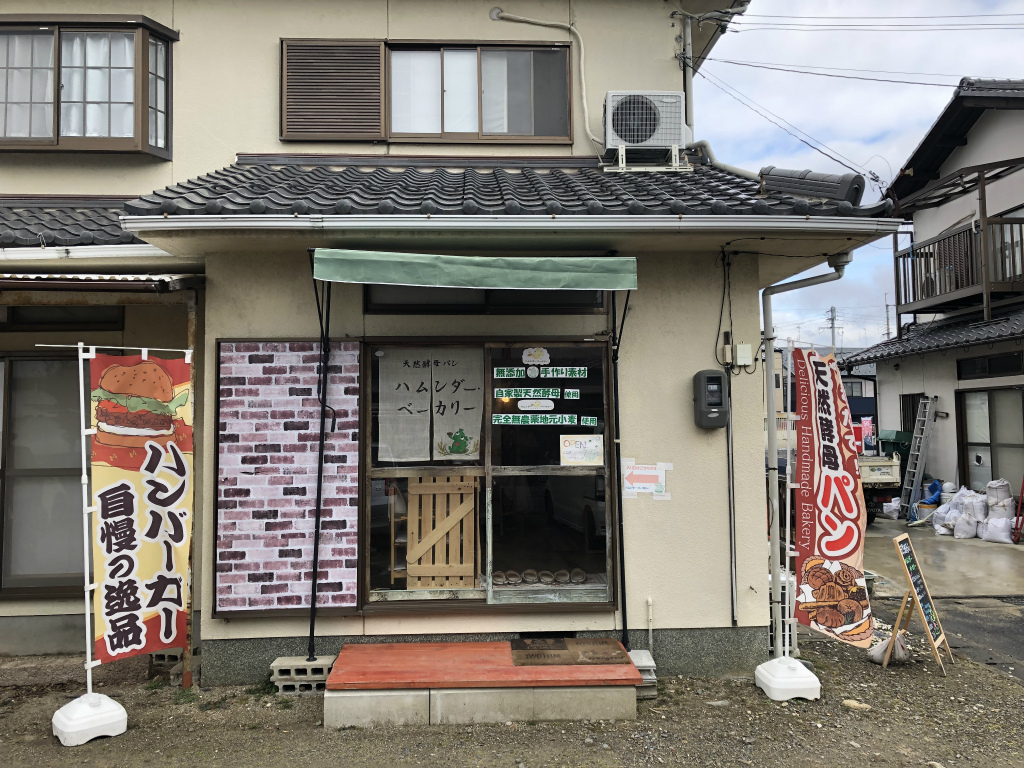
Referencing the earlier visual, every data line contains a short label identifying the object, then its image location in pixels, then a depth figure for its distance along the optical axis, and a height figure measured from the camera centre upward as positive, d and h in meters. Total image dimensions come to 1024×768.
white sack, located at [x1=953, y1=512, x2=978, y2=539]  11.52 -2.13
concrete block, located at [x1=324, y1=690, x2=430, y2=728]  4.54 -2.07
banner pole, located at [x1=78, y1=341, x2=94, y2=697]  4.39 -0.98
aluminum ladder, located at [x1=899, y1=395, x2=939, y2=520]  13.98 -0.90
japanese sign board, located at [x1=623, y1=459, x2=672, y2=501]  5.43 -0.56
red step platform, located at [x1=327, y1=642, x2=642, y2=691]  4.55 -1.87
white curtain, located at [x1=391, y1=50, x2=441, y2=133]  7.14 +3.56
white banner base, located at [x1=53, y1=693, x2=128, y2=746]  4.36 -2.07
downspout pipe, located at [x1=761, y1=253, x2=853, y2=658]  5.17 +0.06
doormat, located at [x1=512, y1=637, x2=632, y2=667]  4.86 -1.86
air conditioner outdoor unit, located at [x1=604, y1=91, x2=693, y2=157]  6.71 +3.09
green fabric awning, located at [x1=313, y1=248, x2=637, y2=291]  4.61 +1.06
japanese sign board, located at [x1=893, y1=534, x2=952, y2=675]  5.63 -1.62
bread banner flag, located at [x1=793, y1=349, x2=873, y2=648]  5.17 -0.93
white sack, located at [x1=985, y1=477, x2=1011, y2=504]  11.44 -1.46
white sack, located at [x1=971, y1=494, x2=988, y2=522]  11.55 -1.79
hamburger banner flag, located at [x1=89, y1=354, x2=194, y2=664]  4.54 -0.61
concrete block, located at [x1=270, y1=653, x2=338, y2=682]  5.04 -1.99
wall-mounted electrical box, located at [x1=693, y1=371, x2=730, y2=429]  5.35 +0.11
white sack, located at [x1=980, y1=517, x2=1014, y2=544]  10.98 -2.09
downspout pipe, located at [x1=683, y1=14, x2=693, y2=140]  7.20 +3.87
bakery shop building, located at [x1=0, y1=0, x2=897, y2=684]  4.86 +0.15
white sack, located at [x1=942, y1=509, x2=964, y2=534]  11.87 -2.03
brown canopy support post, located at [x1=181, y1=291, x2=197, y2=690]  4.94 -1.47
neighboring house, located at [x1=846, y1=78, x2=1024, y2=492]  12.48 +2.46
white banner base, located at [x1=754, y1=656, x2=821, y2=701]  4.92 -2.08
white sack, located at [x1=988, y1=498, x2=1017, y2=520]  11.26 -1.79
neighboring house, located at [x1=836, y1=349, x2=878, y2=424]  30.75 +0.71
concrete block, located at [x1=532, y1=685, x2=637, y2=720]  4.57 -2.07
